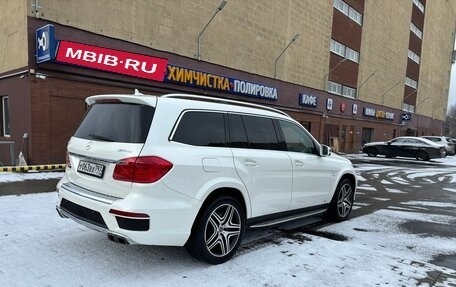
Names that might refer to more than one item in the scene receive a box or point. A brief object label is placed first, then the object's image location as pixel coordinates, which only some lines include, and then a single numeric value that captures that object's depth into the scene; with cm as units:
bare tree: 10858
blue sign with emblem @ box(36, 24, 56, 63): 1077
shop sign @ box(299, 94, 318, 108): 2384
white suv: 363
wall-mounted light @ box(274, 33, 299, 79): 2143
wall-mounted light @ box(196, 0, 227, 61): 1572
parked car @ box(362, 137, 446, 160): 2480
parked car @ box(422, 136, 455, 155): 2653
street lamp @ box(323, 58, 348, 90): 2636
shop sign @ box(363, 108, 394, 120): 3300
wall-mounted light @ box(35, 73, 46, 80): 1134
